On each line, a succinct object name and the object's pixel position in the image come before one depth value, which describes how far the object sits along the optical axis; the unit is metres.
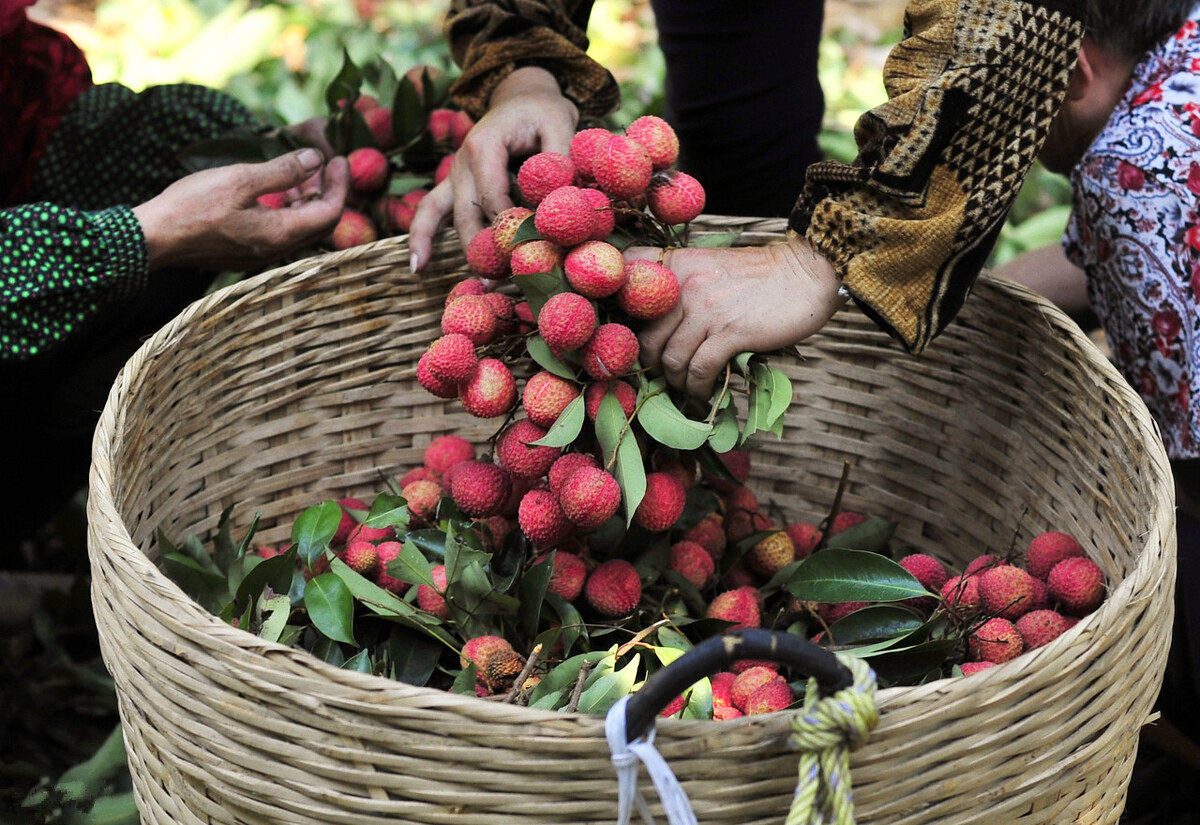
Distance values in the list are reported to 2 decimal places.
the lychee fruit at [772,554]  2.23
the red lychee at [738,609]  2.16
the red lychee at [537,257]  2.09
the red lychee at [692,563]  2.19
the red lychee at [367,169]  2.42
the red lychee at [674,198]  2.12
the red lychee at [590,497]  2.04
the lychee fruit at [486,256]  2.15
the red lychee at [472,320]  2.11
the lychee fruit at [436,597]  2.13
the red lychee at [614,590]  2.13
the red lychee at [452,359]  2.08
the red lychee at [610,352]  2.07
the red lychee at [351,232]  2.40
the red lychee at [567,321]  2.05
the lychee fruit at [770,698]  2.04
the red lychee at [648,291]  2.07
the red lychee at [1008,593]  2.14
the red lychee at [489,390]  2.09
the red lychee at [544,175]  2.11
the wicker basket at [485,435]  1.92
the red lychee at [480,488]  2.12
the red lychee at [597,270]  2.07
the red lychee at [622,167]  2.09
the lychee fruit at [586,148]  2.11
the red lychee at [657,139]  2.12
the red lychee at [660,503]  2.10
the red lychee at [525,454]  2.09
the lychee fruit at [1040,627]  2.11
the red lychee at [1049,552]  2.16
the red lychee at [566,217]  2.07
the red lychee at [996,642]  2.10
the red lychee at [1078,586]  2.12
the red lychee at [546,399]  2.08
